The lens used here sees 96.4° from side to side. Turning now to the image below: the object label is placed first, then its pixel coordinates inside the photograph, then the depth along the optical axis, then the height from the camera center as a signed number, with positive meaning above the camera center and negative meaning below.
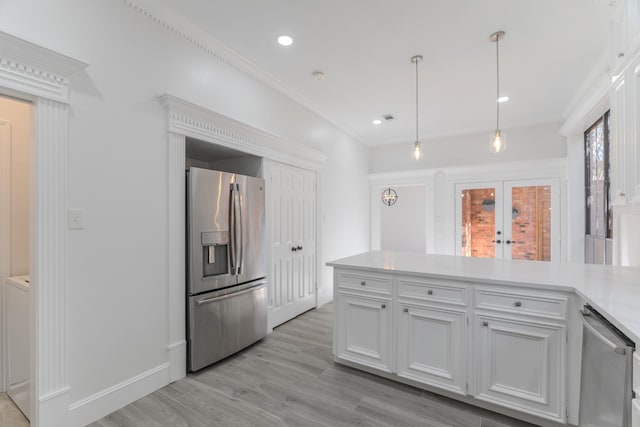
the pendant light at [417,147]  2.88 +0.69
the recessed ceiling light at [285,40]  2.58 +1.58
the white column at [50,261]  1.63 -0.28
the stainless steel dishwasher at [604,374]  1.17 -0.74
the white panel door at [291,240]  3.39 -0.35
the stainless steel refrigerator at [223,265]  2.42 -0.49
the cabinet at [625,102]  1.76 +0.73
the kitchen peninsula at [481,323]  1.72 -0.77
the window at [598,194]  3.48 +0.25
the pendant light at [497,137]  2.50 +0.69
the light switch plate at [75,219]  1.75 -0.03
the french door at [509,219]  4.70 -0.12
